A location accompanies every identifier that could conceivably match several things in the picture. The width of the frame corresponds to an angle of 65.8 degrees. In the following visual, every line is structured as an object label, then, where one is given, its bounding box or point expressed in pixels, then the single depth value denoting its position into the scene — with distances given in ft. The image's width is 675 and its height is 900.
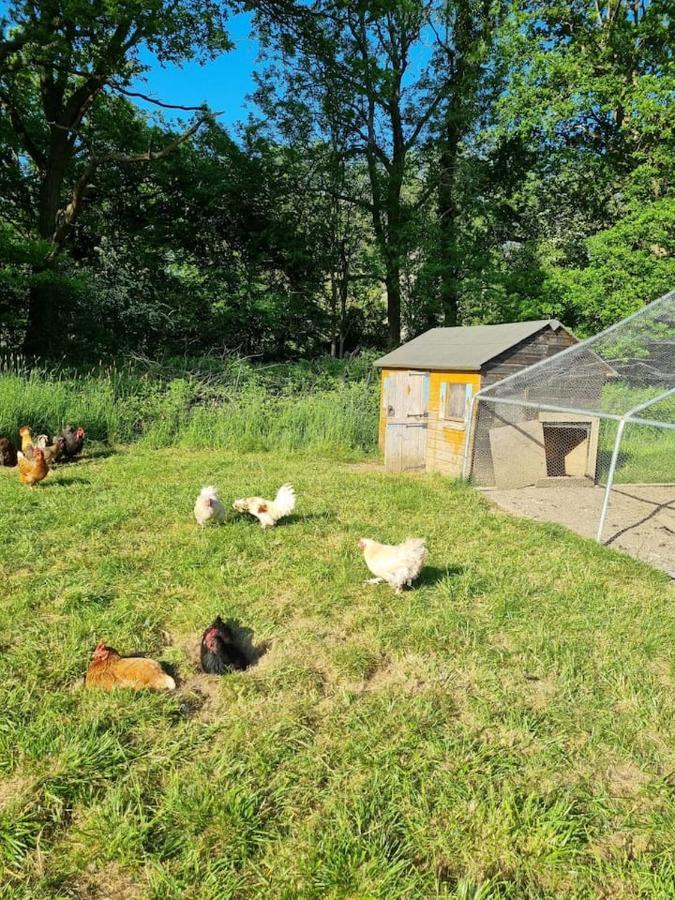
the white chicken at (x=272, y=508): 17.34
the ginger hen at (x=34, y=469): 21.20
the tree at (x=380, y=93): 50.88
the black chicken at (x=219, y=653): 9.60
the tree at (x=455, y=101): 53.36
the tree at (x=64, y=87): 33.99
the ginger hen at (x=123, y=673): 8.95
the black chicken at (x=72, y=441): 26.37
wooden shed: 25.95
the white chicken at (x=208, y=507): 17.01
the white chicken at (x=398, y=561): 12.86
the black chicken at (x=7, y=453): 25.07
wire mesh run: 21.09
